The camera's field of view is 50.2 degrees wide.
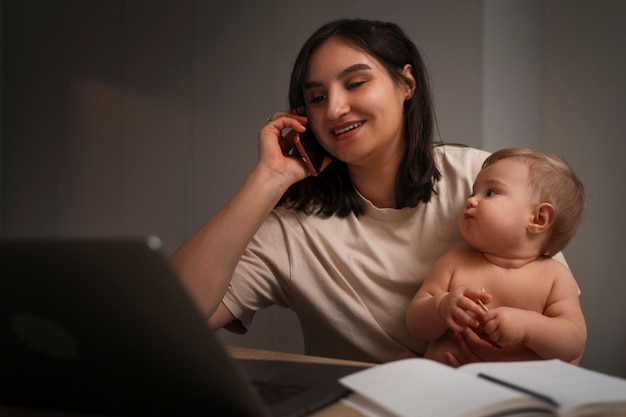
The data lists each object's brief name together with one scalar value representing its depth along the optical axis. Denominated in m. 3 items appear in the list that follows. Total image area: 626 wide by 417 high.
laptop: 0.59
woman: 1.67
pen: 0.73
